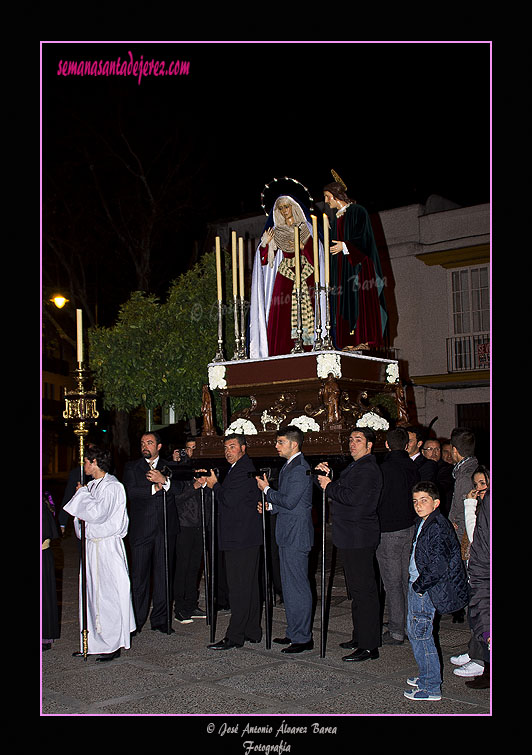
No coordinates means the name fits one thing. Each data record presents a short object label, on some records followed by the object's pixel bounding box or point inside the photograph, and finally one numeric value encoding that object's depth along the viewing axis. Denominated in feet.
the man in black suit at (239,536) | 23.32
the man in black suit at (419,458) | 27.45
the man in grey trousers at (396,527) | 24.09
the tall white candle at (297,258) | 24.68
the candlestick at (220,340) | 27.68
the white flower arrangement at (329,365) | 23.71
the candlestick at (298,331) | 25.45
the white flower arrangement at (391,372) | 27.09
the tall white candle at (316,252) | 24.35
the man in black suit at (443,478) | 29.76
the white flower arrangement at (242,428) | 26.11
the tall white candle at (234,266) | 27.96
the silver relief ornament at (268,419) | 25.43
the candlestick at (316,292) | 24.43
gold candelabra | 22.59
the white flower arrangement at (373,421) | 25.44
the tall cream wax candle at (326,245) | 24.39
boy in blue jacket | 17.62
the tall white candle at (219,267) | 27.25
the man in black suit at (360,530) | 21.66
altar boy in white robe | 22.27
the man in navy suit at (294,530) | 22.50
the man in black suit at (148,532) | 25.85
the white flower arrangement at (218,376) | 26.99
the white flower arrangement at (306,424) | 24.21
